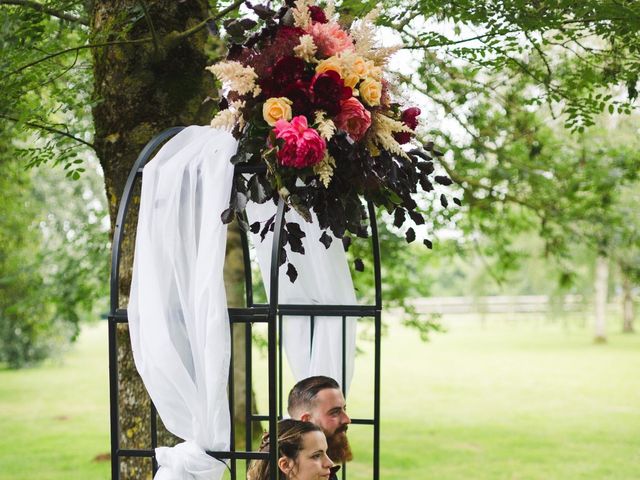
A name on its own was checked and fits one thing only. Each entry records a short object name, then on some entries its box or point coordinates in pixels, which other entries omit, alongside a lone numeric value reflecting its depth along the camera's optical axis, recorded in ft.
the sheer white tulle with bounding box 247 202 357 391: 10.80
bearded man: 9.96
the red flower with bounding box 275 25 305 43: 7.85
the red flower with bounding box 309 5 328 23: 8.16
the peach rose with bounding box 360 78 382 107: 7.95
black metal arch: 7.69
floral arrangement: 7.68
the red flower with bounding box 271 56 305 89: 7.79
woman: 8.91
